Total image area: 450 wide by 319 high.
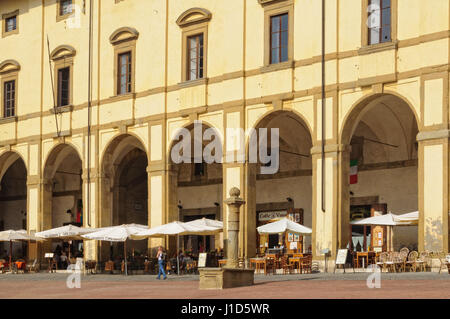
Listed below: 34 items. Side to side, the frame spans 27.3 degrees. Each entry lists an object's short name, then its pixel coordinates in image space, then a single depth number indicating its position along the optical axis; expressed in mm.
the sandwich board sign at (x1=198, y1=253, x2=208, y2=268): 30547
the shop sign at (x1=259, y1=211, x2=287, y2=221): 36469
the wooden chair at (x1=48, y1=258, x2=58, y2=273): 37500
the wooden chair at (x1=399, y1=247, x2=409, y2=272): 26422
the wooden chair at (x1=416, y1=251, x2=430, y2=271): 25891
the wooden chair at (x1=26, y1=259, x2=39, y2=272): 37844
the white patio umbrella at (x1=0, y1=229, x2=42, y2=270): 36250
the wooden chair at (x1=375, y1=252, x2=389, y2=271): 26973
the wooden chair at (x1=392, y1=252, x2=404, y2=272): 26594
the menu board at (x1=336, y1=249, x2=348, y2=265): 27517
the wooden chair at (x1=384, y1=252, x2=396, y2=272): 26531
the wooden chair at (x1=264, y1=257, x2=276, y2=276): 29078
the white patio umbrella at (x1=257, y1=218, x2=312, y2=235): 29562
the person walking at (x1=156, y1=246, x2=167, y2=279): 28328
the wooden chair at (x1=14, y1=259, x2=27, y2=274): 37794
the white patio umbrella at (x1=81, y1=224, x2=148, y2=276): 31562
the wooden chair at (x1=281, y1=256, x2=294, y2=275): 28659
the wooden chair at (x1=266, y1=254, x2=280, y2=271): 29212
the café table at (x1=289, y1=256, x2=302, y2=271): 28167
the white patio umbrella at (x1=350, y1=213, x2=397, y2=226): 28672
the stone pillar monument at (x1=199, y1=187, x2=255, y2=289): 22016
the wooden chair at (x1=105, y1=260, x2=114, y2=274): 33875
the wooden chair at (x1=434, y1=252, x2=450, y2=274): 24969
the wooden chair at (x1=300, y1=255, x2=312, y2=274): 28156
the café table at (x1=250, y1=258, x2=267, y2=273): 28738
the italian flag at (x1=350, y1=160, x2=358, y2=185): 33750
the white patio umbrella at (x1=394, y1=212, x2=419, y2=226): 27950
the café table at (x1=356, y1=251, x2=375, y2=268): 28312
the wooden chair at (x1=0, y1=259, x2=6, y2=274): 38134
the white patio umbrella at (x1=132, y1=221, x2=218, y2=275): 30809
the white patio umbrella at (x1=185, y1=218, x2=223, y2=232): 31594
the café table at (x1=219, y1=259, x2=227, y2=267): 30672
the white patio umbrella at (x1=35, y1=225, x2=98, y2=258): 33669
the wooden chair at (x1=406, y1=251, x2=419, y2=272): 26033
